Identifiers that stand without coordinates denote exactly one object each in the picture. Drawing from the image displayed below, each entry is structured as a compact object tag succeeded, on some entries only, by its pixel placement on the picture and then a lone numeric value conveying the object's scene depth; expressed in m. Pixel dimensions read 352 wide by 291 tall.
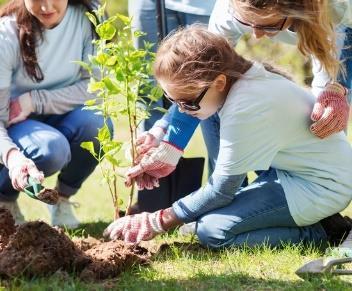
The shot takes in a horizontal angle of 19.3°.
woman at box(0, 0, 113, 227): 5.33
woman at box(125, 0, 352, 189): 4.35
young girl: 4.44
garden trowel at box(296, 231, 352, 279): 4.04
